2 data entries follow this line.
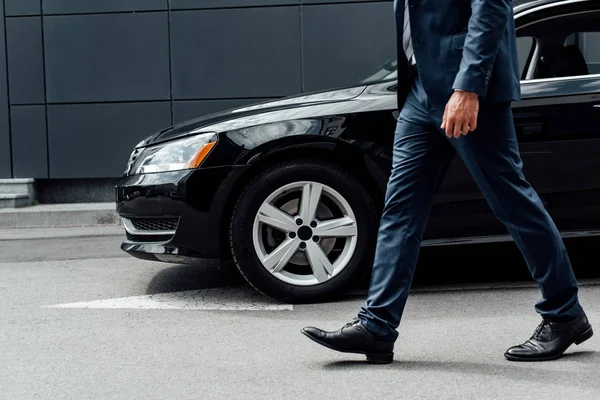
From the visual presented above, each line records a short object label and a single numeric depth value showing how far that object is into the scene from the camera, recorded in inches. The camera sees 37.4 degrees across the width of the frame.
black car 183.5
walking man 127.2
